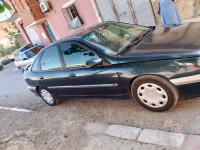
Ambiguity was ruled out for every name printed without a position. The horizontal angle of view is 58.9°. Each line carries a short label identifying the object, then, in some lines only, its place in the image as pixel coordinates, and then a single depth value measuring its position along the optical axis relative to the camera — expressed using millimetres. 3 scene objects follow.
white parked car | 10680
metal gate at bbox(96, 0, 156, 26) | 8570
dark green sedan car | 2545
